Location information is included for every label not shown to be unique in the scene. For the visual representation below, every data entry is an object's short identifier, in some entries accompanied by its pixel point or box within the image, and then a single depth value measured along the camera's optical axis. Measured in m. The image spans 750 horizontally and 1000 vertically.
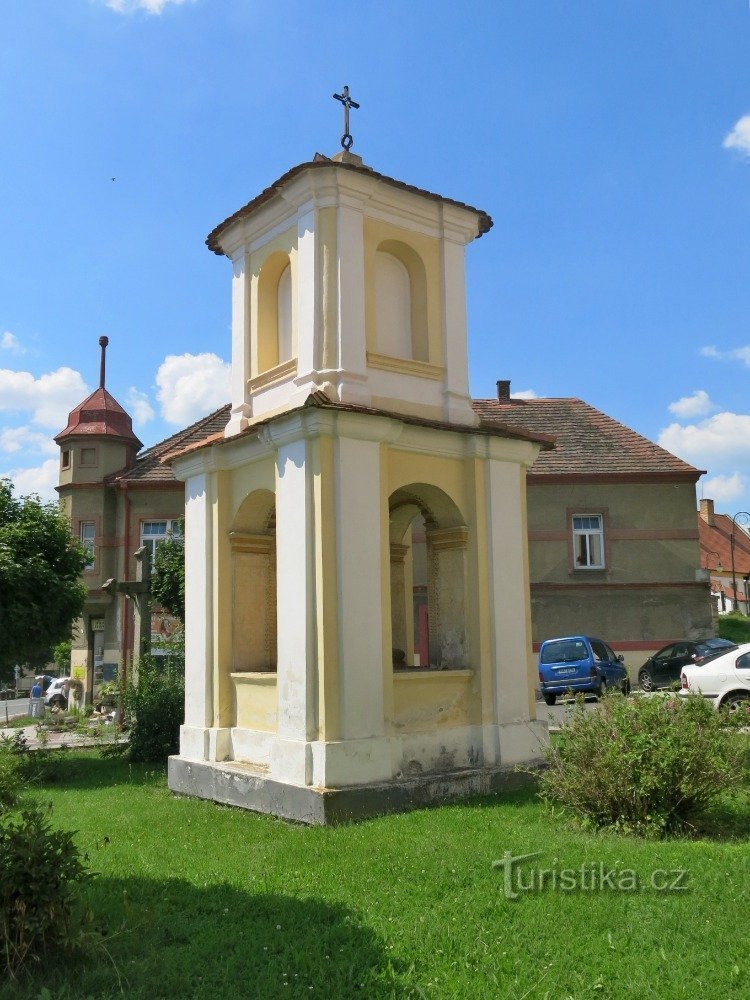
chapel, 8.88
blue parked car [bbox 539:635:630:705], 21.48
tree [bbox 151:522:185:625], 16.50
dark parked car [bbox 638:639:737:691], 24.09
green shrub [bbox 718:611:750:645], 37.91
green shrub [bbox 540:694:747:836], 7.22
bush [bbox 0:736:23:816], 5.77
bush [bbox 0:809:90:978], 4.81
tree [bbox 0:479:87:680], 12.73
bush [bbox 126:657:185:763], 13.22
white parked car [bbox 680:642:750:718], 16.47
